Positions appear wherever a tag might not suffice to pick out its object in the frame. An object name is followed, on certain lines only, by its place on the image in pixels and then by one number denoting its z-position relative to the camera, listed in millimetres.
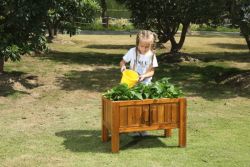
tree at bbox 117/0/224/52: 18959
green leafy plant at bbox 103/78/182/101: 6848
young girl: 7418
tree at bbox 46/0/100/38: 13117
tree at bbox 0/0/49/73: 11672
